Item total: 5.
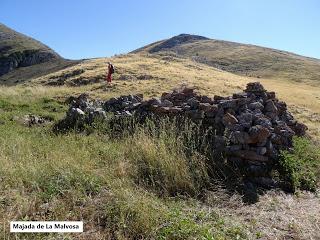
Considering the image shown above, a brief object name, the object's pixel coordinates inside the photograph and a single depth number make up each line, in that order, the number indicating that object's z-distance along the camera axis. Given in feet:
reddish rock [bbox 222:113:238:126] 15.07
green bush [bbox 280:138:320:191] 13.46
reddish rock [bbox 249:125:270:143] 13.96
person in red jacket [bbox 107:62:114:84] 56.85
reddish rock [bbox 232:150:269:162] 13.67
